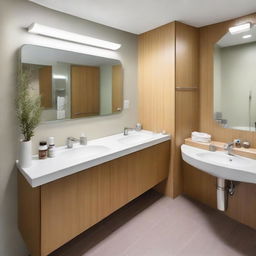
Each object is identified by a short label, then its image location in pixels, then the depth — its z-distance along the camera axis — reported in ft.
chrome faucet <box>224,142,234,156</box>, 6.55
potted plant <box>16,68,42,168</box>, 4.71
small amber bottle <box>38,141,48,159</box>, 5.21
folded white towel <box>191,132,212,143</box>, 7.43
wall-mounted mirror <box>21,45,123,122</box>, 5.52
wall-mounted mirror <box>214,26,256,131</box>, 6.62
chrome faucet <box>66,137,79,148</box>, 6.19
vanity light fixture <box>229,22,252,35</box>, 6.39
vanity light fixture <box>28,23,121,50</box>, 5.28
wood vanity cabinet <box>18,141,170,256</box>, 4.31
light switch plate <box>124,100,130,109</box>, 8.26
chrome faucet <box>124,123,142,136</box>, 8.45
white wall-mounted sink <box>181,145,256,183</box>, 5.10
